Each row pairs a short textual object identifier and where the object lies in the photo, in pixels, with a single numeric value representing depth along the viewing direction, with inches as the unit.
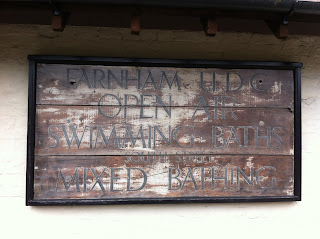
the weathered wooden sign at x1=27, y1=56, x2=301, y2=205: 82.3
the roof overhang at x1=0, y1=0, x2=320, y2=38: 68.0
